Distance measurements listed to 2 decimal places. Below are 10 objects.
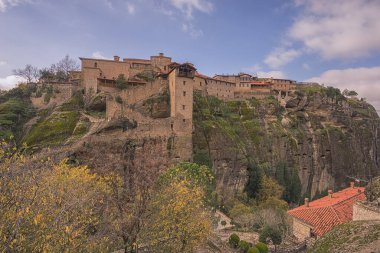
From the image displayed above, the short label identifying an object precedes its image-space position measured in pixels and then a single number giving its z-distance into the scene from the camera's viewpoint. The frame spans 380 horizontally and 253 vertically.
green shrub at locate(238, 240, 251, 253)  26.53
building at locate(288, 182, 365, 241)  27.75
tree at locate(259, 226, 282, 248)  28.14
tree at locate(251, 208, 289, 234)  32.44
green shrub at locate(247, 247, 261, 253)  24.44
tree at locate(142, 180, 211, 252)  15.07
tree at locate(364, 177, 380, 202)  16.19
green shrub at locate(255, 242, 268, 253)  25.58
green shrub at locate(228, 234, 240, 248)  27.52
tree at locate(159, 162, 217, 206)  30.20
